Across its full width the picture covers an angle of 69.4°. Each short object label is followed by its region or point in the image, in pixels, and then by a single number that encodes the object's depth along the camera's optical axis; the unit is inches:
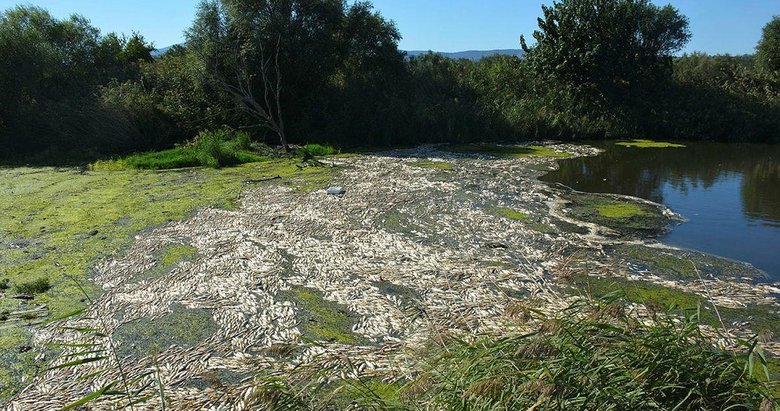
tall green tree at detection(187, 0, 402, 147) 914.7
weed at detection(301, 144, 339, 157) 880.3
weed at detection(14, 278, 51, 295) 331.3
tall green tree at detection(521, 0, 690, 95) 1090.7
